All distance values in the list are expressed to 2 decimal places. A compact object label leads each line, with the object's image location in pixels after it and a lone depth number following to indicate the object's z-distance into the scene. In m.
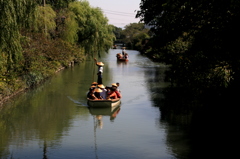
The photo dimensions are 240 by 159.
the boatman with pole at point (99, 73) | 22.47
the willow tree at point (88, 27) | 41.84
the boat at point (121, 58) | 48.42
